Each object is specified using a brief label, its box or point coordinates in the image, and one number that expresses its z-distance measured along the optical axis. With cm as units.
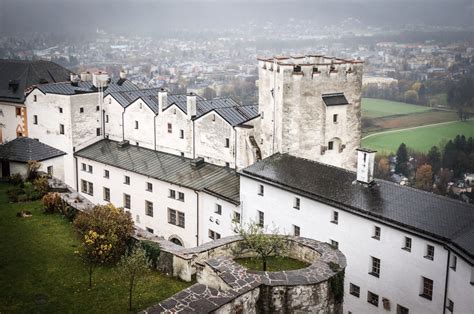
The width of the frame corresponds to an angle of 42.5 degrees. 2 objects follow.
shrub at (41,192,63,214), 3503
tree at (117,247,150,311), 2277
